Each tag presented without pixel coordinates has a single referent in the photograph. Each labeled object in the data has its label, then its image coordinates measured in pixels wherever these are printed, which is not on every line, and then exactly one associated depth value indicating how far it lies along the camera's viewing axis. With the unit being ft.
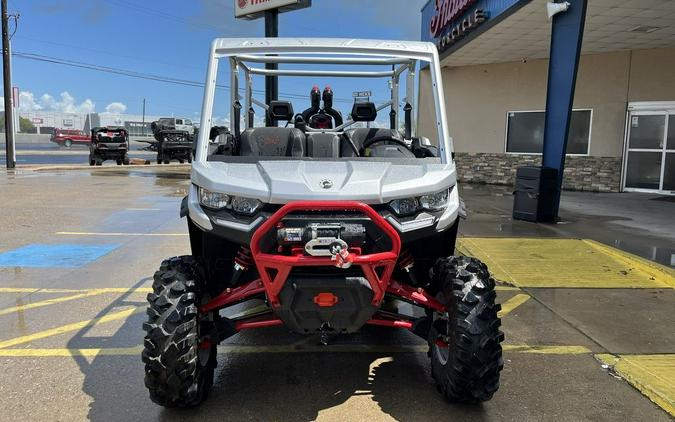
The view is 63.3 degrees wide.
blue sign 40.83
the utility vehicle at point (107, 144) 85.92
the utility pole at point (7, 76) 78.33
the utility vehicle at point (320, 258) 9.53
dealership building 42.14
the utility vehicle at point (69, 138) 180.24
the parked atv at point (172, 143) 86.84
